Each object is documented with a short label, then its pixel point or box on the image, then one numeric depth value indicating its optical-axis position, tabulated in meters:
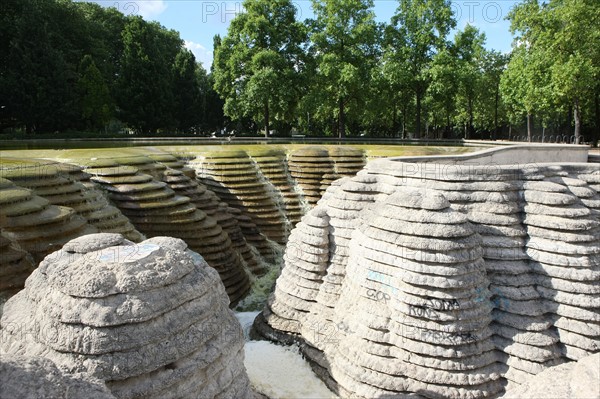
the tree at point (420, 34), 38.25
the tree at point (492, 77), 50.22
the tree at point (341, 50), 37.69
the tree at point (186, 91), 51.03
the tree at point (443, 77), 36.16
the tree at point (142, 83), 42.84
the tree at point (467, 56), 36.12
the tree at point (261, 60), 37.38
